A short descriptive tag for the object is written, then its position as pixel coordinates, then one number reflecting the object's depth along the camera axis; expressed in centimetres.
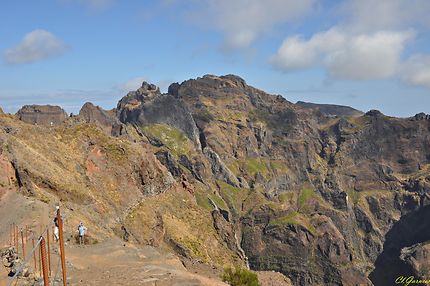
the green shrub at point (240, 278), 5946
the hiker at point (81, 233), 5253
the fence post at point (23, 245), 4508
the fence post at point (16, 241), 4842
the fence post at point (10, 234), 5128
